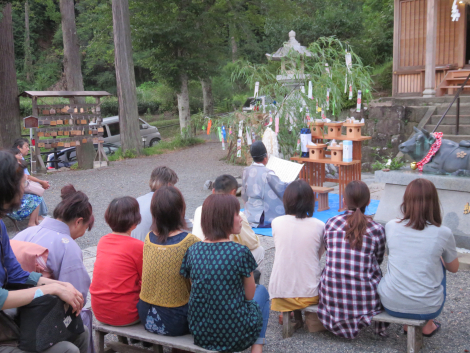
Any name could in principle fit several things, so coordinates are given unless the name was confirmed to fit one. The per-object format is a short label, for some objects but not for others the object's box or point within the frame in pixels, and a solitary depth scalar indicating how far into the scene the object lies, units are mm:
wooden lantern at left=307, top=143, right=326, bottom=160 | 7020
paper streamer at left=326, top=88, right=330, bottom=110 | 7793
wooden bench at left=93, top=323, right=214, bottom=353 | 2695
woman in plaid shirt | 3049
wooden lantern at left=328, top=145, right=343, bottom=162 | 6730
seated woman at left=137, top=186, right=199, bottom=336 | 2760
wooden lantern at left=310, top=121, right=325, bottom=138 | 7188
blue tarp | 6137
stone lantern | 9250
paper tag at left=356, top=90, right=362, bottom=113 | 7064
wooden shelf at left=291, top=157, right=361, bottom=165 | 6663
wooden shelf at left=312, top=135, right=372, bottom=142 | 6715
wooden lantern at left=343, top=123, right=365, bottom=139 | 6742
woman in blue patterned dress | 2543
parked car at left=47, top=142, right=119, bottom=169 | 14094
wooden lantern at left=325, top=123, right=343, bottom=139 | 6922
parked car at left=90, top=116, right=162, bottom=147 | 16906
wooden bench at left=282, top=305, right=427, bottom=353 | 2906
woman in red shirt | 2959
